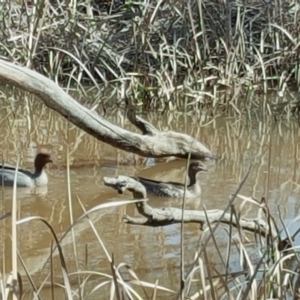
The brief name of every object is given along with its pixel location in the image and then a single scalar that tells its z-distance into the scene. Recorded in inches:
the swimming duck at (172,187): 347.3
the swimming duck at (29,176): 349.4
